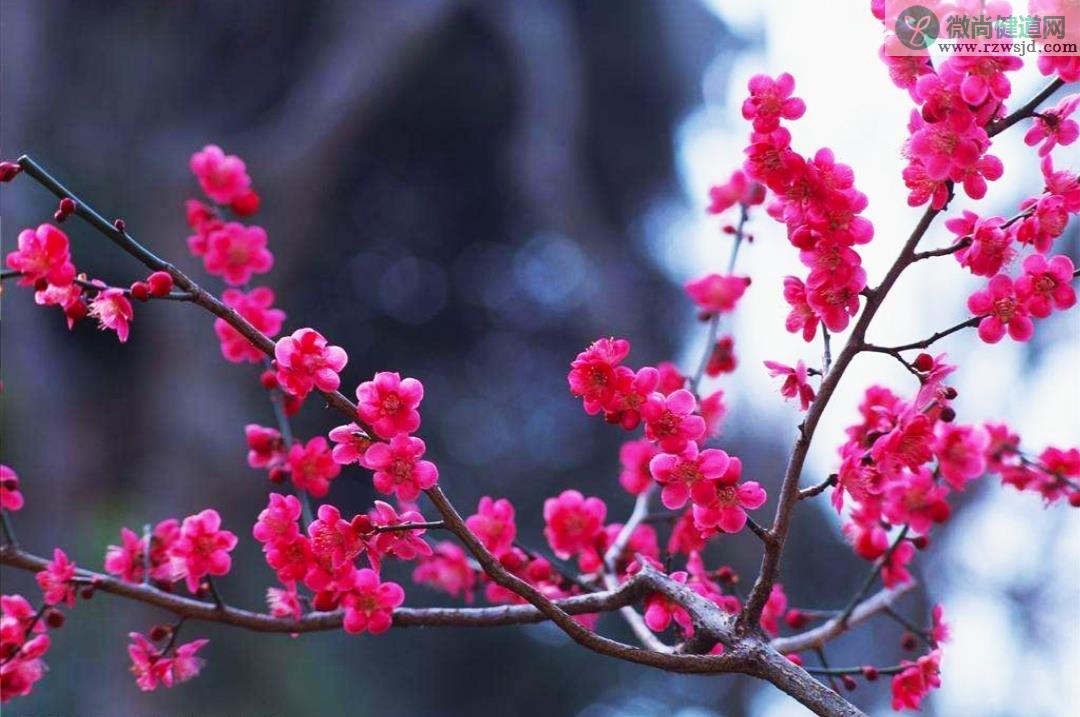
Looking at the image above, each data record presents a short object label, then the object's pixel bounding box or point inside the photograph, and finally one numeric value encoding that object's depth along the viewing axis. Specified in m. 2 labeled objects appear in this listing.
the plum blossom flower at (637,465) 2.67
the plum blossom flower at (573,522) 2.59
